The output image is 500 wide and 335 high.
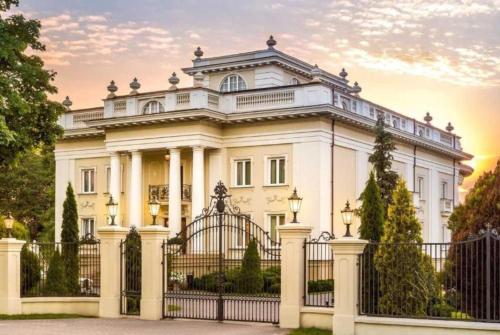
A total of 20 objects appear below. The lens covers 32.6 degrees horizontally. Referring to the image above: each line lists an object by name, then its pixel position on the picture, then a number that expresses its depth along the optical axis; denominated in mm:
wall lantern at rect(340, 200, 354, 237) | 20125
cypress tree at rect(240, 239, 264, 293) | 22734
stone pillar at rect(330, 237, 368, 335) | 18609
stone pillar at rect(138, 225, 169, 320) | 22312
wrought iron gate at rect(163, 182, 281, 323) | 21531
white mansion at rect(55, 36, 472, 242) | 38938
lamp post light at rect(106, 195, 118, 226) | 24250
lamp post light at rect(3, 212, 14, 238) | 24156
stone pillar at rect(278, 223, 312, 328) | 19969
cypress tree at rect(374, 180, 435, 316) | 18734
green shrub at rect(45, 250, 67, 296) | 24891
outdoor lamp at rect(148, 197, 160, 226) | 22922
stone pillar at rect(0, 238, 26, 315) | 23484
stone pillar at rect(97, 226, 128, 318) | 23109
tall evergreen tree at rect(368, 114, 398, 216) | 39312
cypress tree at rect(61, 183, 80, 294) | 25484
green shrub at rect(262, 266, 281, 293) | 24000
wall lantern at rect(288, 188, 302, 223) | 21094
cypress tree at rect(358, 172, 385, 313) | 25172
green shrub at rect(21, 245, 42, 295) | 24594
